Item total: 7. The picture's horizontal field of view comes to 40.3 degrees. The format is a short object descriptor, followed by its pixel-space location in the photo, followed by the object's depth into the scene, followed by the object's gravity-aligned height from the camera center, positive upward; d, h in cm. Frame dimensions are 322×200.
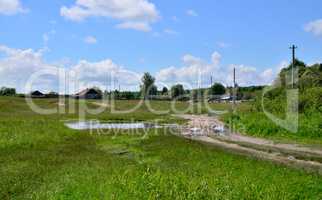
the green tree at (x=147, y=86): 13324 +559
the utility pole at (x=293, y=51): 5632 +659
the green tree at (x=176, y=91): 12762 +343
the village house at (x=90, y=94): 13562 +275
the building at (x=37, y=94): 12365 +254
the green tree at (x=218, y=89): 13875 +436
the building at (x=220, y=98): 12197 +137
